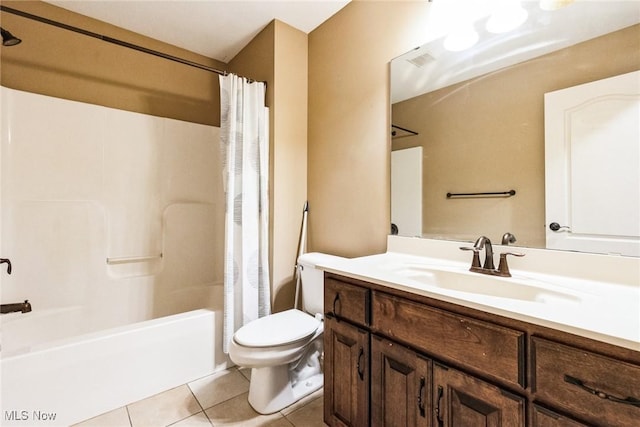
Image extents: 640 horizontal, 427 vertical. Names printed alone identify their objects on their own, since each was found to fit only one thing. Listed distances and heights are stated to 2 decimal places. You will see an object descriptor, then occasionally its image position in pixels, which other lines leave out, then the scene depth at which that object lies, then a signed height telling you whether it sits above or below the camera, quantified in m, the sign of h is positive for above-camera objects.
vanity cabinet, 0.63 -0.43
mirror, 1.08 +0.52
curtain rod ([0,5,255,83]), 1.48 +1.02
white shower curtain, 1.85 +0.08
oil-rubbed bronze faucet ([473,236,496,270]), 1.16 -0.15
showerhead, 1.52 +0.94
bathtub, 1.29 -0.78
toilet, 1.41 -0.68
